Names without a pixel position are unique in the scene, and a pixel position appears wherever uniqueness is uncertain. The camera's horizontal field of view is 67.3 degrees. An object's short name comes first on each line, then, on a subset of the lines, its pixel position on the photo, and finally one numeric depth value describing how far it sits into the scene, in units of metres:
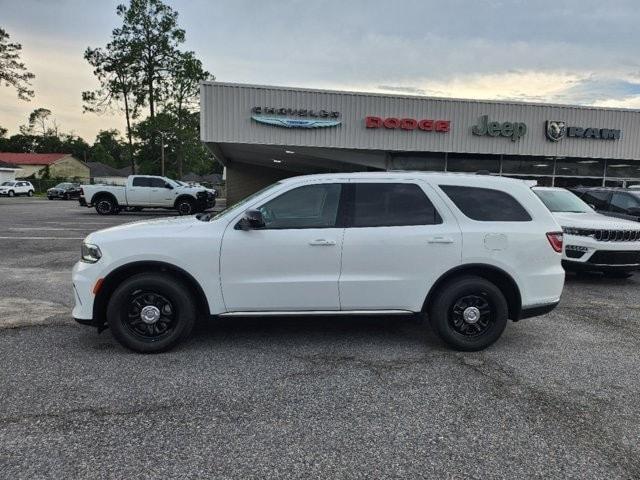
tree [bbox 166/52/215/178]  45.19
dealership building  17.66
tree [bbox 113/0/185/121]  43.53
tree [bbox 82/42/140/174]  43.91
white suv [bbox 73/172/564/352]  4.44
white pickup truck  21.61
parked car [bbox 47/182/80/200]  42.81
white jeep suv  7.89
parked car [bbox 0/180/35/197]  46.53
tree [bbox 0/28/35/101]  38.78
